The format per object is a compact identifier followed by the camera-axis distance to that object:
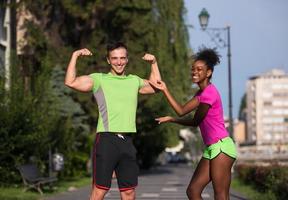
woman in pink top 9.71
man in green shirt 8.85
